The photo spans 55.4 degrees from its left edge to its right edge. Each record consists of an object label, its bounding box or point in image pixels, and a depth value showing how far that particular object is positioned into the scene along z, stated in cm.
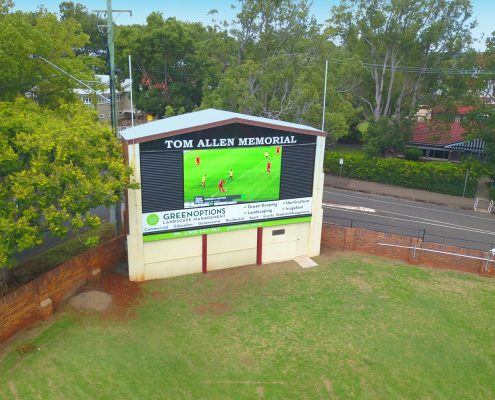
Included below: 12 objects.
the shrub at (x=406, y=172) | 4047
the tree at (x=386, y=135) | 4591
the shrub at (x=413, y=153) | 5009
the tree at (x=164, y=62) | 6172
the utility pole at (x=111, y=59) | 2233
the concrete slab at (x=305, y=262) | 2416
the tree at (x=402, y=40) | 4341
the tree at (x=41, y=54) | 2747
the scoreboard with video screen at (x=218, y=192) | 2069
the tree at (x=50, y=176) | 1580
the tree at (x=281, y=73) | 4109
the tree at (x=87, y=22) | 9580
